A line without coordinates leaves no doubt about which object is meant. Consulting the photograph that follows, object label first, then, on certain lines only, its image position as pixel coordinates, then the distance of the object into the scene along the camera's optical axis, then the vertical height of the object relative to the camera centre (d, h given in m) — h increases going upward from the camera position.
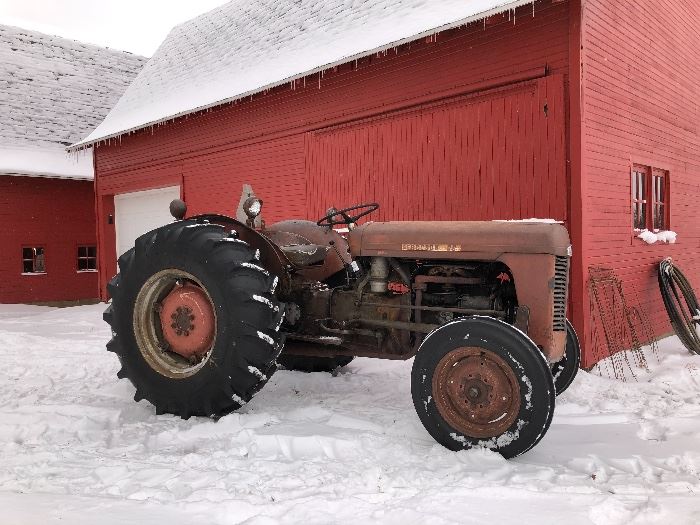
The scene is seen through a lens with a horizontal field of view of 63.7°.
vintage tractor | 3.06 -0.43
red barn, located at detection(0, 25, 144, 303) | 13.68 +1.93
